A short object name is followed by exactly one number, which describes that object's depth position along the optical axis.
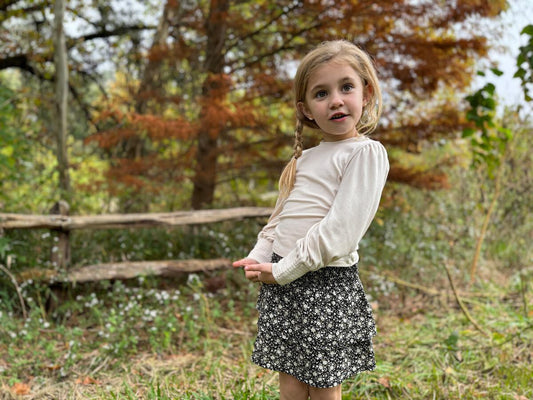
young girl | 1.59
